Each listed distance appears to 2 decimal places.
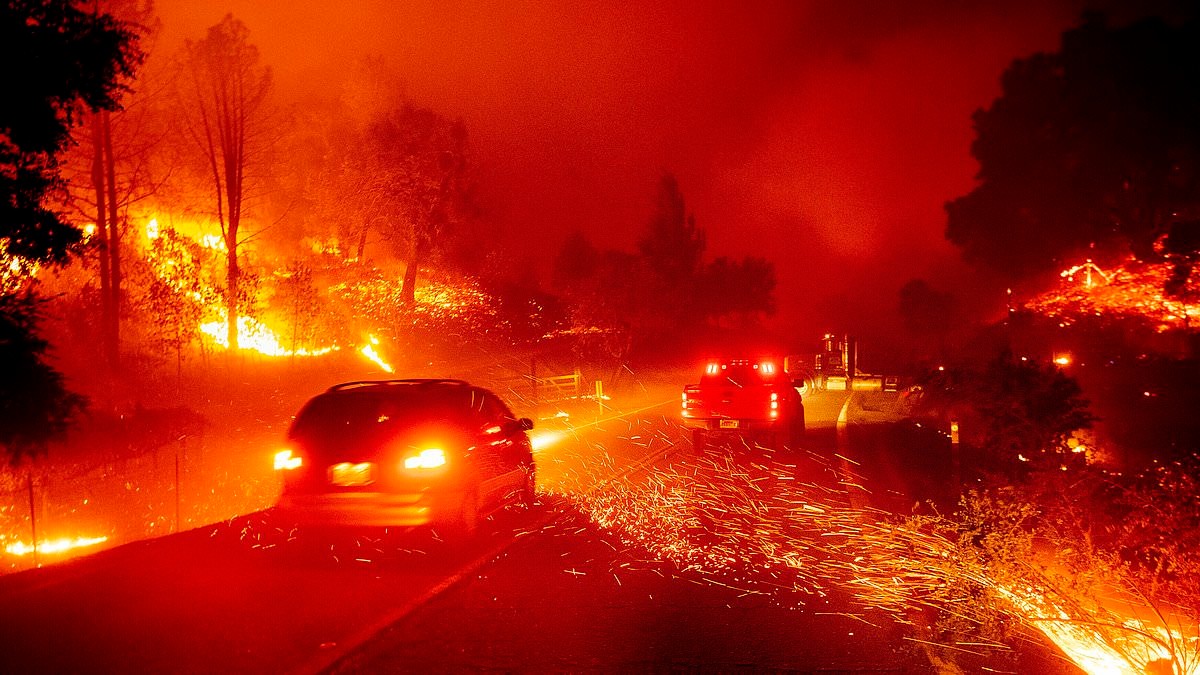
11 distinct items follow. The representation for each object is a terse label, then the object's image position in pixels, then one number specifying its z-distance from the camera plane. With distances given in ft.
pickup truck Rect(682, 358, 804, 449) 59.52
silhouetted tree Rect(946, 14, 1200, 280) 77.20
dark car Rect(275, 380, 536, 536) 27.94
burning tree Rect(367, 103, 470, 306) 114.62
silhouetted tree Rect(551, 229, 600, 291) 226.58
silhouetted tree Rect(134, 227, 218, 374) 68.69
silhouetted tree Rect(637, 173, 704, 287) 209.05
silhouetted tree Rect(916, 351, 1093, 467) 49.93
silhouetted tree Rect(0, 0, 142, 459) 29.89
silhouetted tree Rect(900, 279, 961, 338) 282.36
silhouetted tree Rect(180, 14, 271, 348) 87.15
